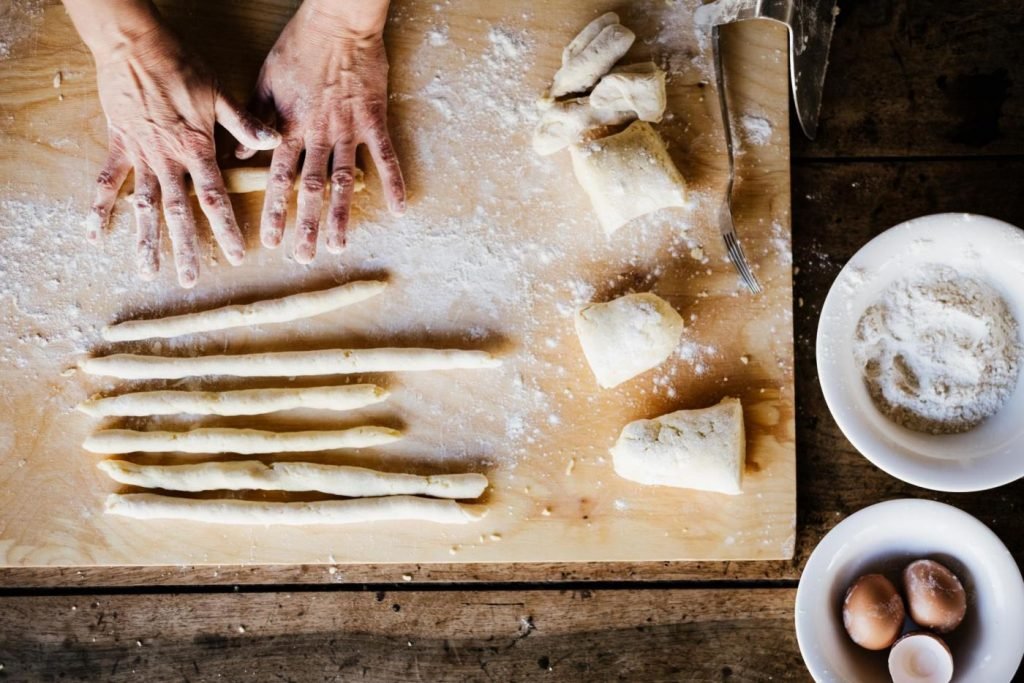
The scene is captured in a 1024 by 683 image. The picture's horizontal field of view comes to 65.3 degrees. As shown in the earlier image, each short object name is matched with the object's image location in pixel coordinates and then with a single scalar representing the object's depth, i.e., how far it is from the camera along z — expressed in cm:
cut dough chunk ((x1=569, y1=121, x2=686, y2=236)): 141
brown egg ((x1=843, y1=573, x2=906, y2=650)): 138
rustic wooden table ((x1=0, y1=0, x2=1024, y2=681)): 155
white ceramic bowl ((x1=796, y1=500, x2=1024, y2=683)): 137
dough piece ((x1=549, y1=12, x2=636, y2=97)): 142
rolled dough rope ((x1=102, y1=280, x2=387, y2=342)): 150
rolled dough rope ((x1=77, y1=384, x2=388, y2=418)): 149
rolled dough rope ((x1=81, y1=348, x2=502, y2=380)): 148
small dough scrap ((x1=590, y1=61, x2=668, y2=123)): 140
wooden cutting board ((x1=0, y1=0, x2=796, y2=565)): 149
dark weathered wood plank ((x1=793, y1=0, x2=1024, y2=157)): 155
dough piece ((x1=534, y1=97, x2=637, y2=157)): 145
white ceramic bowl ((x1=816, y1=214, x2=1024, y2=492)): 135
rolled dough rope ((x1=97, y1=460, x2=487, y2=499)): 148
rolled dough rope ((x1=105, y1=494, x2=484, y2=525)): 147
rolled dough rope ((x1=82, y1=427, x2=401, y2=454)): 150
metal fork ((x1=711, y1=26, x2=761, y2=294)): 145
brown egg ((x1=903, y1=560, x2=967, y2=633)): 138
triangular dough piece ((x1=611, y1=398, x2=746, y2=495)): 140
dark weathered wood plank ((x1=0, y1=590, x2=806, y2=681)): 157
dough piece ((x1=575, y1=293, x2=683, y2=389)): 140
